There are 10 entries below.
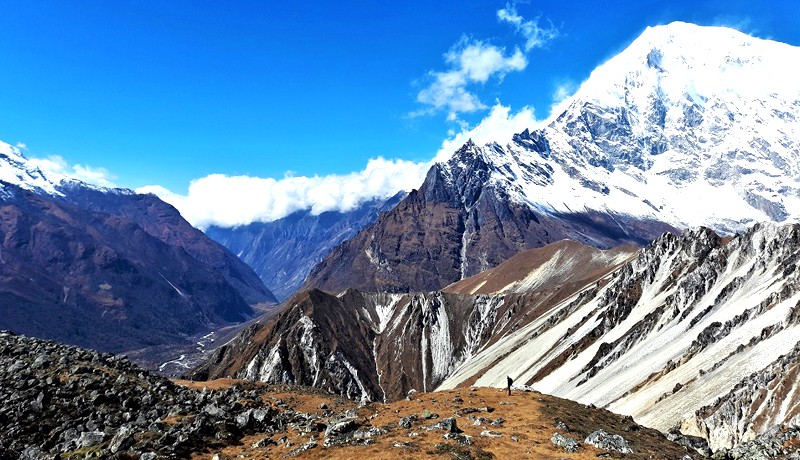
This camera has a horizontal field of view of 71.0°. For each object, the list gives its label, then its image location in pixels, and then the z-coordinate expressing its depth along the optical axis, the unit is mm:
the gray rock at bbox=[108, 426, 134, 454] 41375
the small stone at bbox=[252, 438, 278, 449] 45438
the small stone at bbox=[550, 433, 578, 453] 42875
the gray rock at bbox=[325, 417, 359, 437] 46400
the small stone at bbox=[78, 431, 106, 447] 44438
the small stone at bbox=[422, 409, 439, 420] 51656
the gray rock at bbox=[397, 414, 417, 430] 48625
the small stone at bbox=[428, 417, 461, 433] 46250
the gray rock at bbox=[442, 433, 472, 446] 43188
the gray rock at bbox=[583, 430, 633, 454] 44069
